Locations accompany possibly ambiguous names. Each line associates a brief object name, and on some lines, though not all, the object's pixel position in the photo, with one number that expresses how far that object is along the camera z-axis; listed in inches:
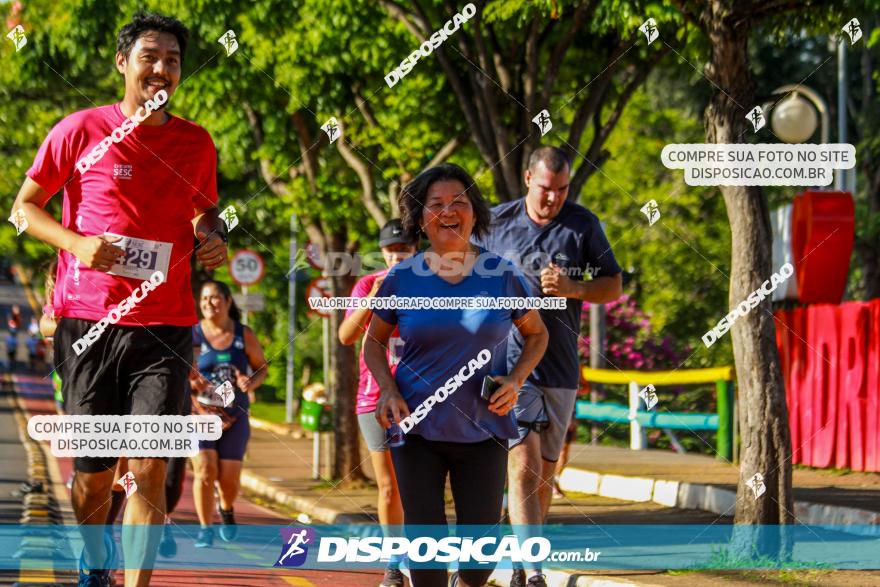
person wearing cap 354.6
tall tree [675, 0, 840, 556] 384.5
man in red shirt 260.8
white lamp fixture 746.2
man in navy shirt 347.9
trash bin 752.2
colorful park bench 761.0
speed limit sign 1034.7
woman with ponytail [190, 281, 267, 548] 451.2
